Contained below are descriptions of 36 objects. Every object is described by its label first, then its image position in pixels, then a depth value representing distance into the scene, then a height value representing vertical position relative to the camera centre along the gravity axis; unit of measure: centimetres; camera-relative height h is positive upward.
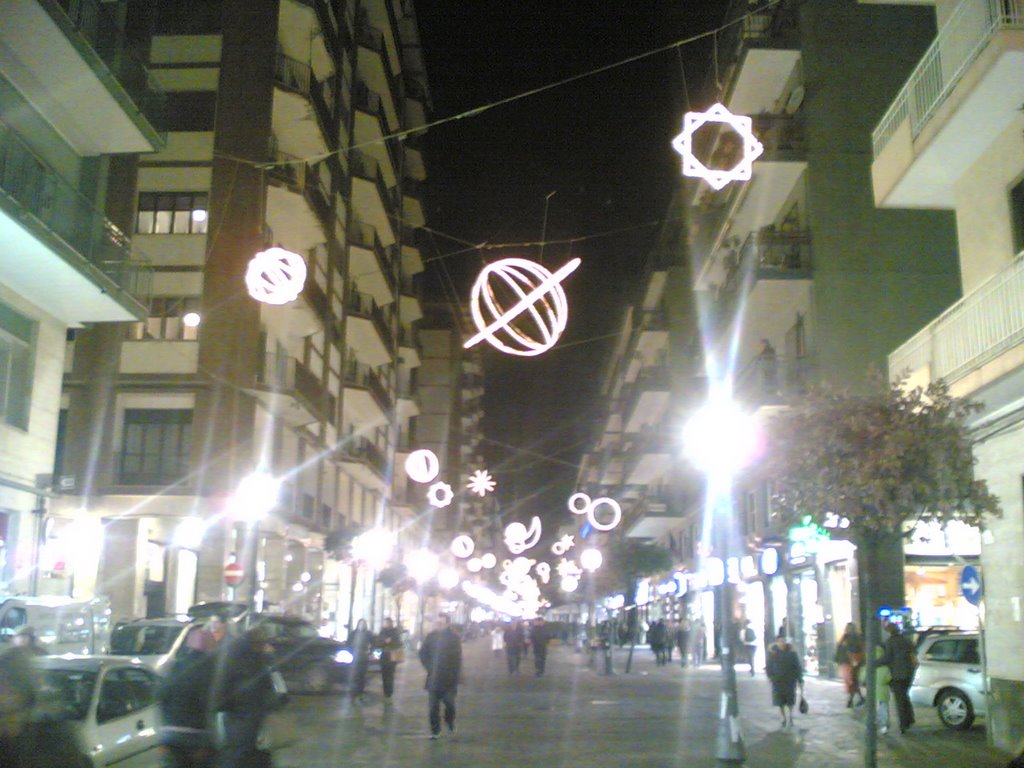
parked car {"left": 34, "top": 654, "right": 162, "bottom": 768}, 1044 -73
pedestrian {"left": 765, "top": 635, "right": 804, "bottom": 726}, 1903 -53
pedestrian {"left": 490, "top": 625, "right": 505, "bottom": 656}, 5616 -36
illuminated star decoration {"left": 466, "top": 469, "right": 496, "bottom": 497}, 4403 +573
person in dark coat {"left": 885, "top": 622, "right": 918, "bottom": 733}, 1789 -42
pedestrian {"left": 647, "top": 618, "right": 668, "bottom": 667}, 4319 -12
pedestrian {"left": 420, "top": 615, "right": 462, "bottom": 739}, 1758 -60
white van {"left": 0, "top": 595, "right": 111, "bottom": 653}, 1862 +6
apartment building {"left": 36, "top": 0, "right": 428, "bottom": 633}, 3275 +830
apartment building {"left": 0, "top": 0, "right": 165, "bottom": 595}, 1877 +693
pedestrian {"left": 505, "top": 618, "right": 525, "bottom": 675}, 3669 -37
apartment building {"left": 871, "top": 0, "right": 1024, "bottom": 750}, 1453 +576
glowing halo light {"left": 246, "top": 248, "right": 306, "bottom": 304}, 2283 +690
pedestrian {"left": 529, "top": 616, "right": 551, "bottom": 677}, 3656 -27
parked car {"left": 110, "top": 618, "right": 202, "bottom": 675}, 1994 -20
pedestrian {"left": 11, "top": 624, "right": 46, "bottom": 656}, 1367 -16
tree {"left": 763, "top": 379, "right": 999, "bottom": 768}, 1275 +195
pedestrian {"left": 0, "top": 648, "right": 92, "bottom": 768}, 552 -51
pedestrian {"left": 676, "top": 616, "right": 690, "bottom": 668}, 4300 -17
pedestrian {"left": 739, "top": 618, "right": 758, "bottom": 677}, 3503 -10
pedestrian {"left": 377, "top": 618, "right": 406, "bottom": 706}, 2483 -54
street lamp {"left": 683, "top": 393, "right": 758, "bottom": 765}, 1423 +210
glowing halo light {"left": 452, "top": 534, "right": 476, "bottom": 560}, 5197 +390
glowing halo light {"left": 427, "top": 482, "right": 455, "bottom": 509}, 4334 +529
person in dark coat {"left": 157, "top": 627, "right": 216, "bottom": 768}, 847 -62
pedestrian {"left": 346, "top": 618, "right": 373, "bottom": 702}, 2475 -76
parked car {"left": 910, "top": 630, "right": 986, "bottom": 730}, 1884 -60
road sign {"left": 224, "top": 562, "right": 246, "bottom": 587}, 2415 +110
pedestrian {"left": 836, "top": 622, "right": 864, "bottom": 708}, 2227 -34
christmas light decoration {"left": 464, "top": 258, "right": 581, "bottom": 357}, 1680 +488
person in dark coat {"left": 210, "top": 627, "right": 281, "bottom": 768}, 863 -54
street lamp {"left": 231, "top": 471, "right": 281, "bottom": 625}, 2230 +254
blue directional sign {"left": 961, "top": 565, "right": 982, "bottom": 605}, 1692 +83
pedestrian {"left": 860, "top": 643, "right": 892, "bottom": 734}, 1816 -76
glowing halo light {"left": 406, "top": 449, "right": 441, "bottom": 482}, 3650 +521
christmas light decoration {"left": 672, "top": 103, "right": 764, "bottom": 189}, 1545 +662
